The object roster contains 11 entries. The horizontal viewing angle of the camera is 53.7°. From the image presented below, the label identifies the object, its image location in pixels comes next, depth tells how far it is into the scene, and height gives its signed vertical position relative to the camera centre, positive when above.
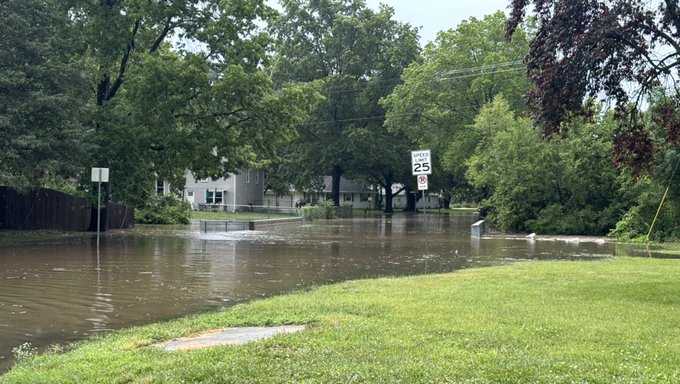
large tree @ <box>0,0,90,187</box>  22.25 +3.64
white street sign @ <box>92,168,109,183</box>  23.61 +1.09
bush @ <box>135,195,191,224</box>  42.62 -0.45
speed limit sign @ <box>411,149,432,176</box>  25.38 +1.60
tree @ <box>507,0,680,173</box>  11.34 +2.64
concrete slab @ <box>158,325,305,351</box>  7.59 -1.59
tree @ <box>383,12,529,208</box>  53.53 +10.04
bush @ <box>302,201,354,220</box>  54.99 -0.57
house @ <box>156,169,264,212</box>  67.56 +1.23
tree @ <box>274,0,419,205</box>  70.12 +14.97
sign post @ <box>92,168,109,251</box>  23.61 +1.09
